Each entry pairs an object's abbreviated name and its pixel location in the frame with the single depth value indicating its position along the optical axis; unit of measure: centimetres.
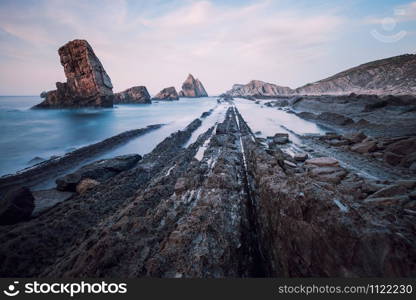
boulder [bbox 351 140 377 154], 898
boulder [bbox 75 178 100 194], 721
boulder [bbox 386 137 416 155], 776
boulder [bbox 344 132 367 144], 1063
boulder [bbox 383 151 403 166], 740
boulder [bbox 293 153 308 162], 881
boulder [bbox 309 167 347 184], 628
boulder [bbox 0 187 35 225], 523
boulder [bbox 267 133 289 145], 1266
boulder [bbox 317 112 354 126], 1786
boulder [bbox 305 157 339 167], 750
